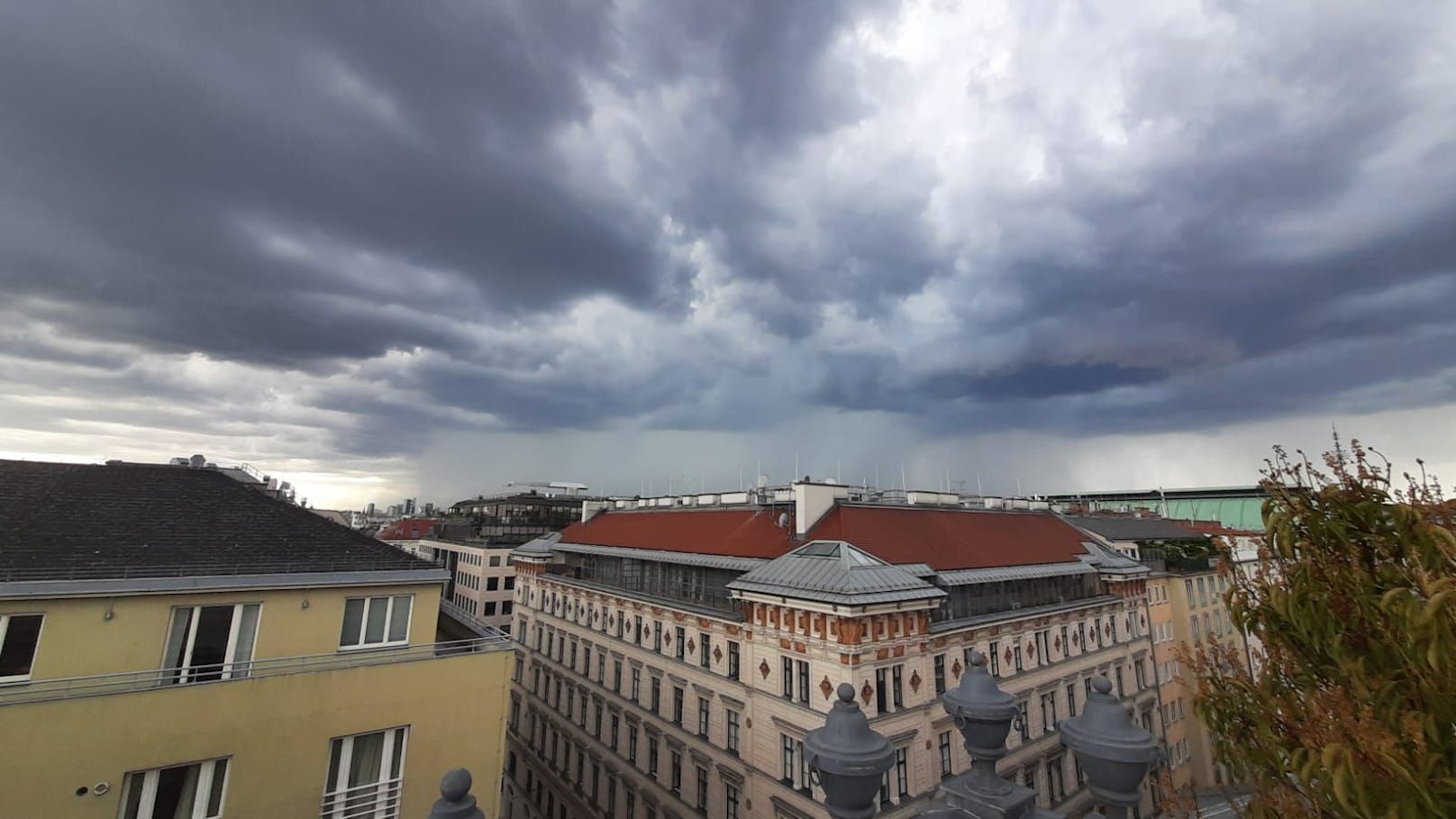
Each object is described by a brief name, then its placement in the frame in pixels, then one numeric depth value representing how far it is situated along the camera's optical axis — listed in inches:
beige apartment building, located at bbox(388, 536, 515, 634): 2881.4
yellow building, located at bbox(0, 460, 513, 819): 458.3
